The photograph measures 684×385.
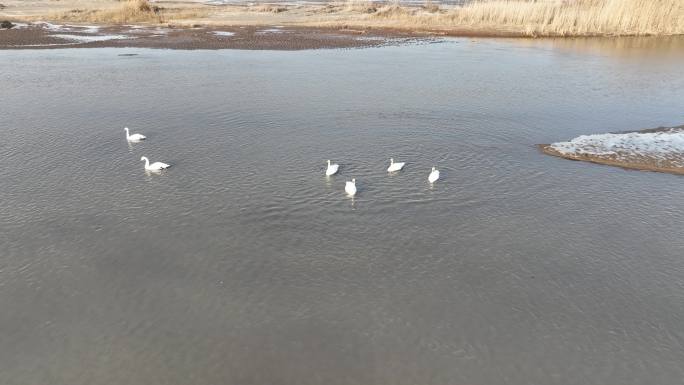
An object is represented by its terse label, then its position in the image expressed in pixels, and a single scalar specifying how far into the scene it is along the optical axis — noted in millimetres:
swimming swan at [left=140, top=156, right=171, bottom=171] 16578
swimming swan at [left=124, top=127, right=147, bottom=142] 19284
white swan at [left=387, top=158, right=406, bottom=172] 16547
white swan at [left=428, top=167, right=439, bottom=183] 15750
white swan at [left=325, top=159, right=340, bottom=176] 16141
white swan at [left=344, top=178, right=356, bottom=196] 14734
